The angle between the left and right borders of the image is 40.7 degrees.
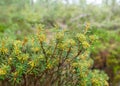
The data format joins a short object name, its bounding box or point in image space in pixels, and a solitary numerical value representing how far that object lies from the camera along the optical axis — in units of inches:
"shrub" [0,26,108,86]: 57.4
